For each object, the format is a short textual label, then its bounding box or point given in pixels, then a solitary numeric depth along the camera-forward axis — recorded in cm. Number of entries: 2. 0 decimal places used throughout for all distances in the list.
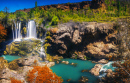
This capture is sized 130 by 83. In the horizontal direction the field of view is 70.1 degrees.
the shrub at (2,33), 2758
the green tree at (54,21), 2992
